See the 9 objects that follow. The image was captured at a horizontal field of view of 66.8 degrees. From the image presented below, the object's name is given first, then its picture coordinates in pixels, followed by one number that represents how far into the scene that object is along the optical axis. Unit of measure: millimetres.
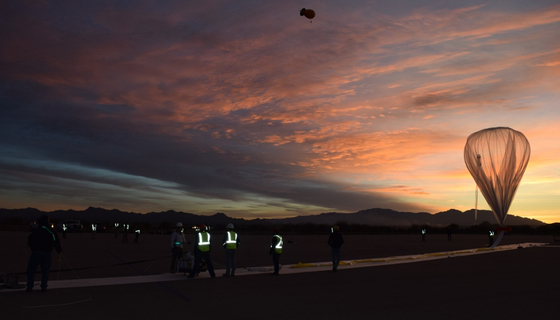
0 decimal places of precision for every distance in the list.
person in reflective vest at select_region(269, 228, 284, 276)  16188
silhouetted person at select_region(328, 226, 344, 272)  17406
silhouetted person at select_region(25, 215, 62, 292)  11875
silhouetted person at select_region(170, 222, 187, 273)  16312
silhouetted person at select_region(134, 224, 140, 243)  39678
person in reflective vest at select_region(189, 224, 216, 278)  14961
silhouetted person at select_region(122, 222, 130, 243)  37750
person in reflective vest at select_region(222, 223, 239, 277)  15602
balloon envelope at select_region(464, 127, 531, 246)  35312
